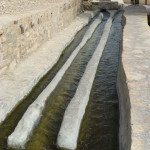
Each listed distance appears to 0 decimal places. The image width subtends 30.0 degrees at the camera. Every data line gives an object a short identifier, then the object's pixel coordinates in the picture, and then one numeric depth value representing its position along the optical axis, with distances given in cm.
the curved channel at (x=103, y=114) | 586
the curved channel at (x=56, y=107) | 581
